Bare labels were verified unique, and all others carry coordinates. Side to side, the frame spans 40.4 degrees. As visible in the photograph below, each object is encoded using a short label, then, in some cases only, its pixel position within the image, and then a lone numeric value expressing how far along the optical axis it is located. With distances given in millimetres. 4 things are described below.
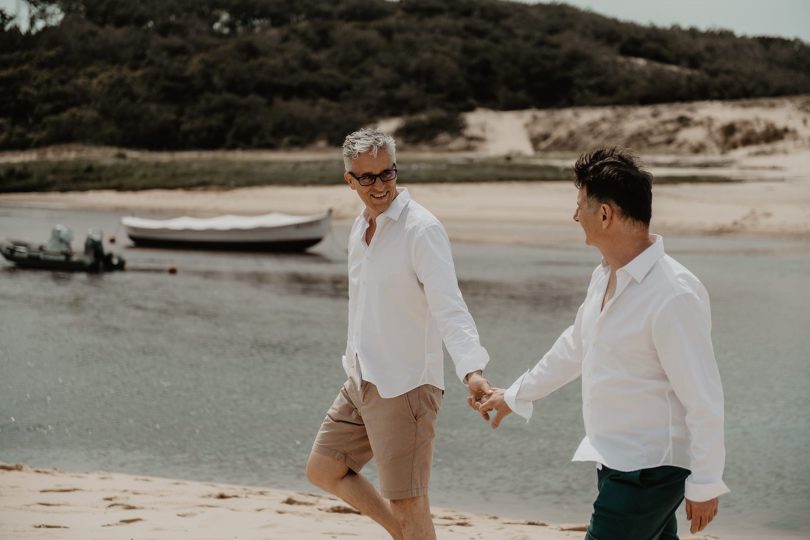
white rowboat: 23484
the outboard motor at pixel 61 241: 19875
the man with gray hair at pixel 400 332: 3383
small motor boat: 19594
